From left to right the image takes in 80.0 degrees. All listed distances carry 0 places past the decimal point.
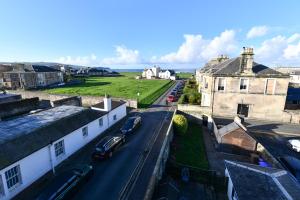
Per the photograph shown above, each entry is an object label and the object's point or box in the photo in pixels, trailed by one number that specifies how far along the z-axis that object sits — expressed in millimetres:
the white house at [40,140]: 13328
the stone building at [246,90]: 31969
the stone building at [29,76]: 67500
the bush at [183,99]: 35850
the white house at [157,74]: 118962
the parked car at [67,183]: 12070
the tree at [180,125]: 26167
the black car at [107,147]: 18453
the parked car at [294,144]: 22812
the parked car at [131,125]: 24750
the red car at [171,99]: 44875
